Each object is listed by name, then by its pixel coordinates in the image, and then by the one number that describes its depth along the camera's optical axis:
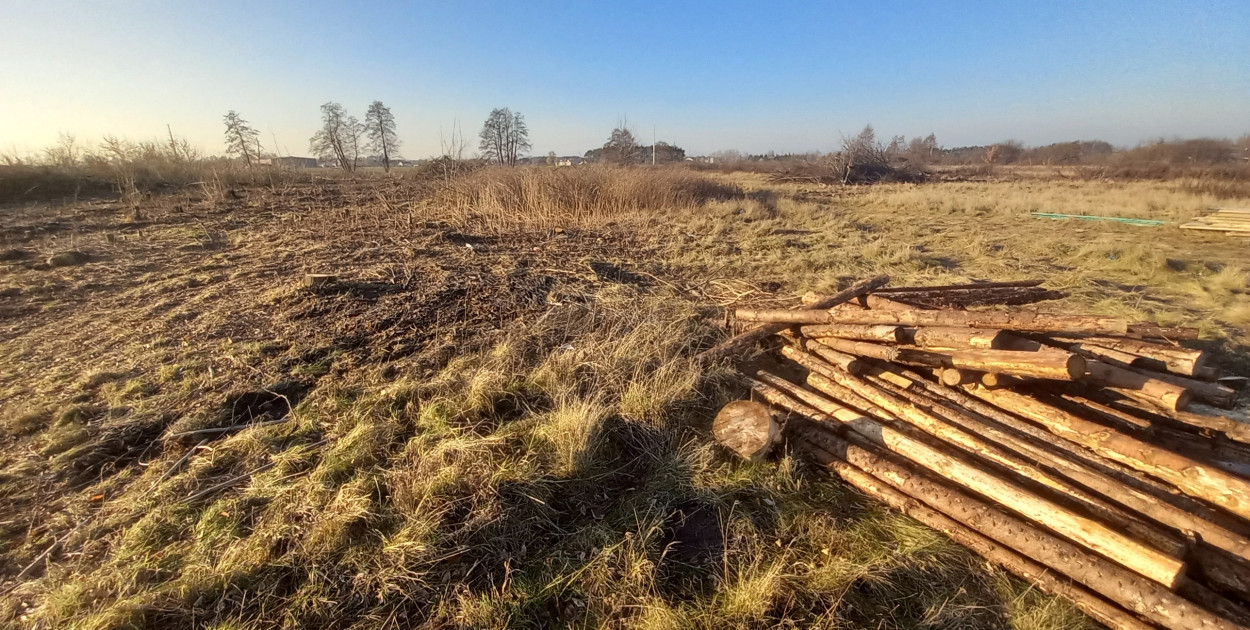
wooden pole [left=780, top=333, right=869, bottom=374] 3.73
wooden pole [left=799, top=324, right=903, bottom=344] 3.57
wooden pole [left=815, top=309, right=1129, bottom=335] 3.21
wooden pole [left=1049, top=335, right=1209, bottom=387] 3.34
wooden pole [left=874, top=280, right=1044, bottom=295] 4.70
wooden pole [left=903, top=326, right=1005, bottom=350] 3.14
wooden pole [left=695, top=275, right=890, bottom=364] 4.34
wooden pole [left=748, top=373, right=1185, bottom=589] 2.09
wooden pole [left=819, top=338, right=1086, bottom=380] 2.74
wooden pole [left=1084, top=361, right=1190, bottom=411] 2.85
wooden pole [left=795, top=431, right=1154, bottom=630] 2.14
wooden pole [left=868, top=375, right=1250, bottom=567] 2.21
